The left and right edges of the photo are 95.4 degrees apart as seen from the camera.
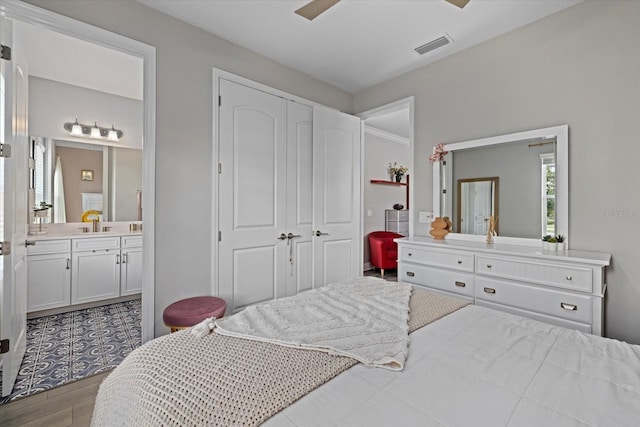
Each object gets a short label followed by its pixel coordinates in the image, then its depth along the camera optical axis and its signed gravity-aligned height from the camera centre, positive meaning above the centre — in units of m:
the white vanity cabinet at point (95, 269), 3.36 -0.69
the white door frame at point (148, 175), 2.23 +0.28
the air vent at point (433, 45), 2.66 +1.59
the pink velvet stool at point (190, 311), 2.03 -0.72
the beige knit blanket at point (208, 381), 0.75 -0.50
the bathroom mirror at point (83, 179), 3.49 +0.41
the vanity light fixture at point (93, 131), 3.64 +1.04
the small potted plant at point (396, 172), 5.97 +0.84
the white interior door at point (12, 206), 1.78 +0.03
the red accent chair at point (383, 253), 4.88 -0.69
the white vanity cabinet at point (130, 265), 3.66 -0.69
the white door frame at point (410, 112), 3.25 +1.24
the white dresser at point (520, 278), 1.85 -0.48
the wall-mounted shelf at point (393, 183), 5.54 +0.59
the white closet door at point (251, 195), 2.69 +0.16
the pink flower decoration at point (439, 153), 2.98 +0.61
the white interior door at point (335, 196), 3.38 +0.20
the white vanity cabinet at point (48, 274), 3.10 -0.69
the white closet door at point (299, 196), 3.15 +0.18
